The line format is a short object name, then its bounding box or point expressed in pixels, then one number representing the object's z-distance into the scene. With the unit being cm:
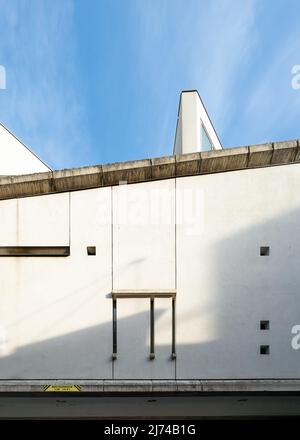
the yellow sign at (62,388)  870
